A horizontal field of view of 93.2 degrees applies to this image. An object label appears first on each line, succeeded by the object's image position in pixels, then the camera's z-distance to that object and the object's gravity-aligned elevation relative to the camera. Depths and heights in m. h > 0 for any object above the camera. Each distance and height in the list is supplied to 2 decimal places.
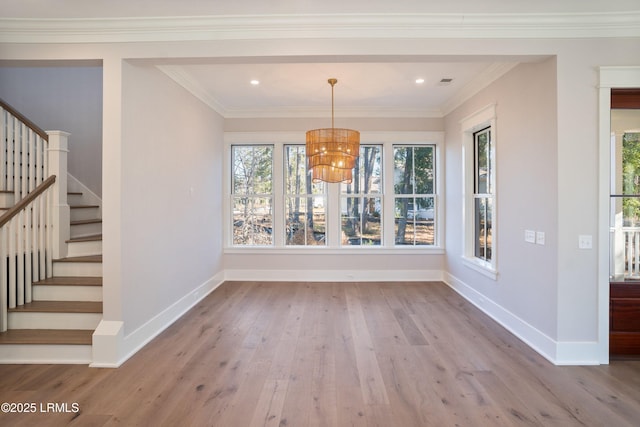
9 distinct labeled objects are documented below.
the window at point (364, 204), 5.41 +0.18
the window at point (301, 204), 5.41 +0.18
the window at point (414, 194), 5.39 +0.36
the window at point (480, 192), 3.71 +0.31
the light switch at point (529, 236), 2.95 -0.21
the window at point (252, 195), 5.42 +0.34
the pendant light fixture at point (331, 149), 3.52 +0.76
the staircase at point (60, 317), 2.61 -0.95
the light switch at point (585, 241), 2.61 -0.23
